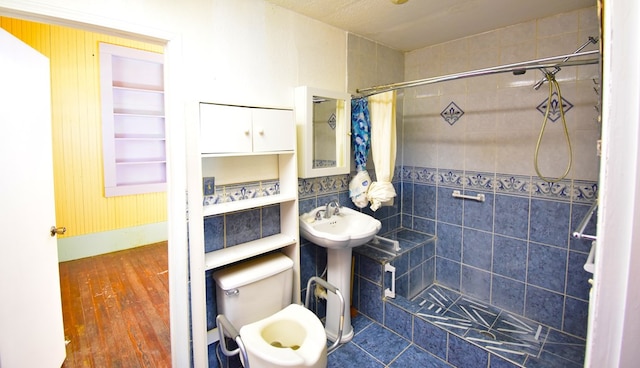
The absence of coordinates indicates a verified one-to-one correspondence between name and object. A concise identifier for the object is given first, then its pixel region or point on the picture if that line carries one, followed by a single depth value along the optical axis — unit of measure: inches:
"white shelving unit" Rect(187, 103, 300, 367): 60.2
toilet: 58.7
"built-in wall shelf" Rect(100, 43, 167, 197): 137.2
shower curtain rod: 60.6
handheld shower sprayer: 70.5
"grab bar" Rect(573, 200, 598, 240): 43.3
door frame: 57.7
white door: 52.6
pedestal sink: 84.0
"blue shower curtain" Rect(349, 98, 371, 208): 92.4
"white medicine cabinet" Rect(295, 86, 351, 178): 81.0
